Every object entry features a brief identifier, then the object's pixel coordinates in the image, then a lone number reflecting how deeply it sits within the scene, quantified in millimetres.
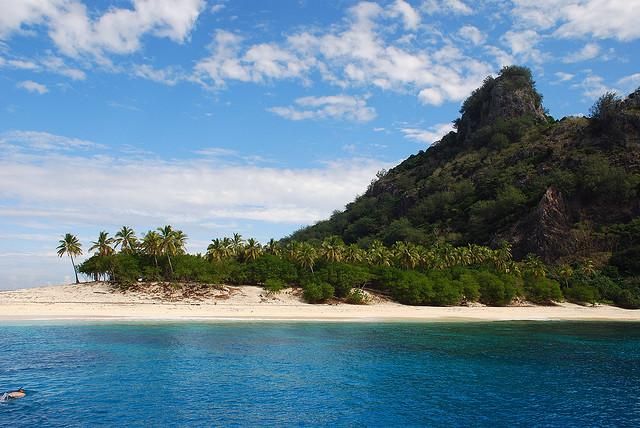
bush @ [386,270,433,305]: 82625
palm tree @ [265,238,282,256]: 97438
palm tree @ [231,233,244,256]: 93125
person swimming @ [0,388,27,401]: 24572
